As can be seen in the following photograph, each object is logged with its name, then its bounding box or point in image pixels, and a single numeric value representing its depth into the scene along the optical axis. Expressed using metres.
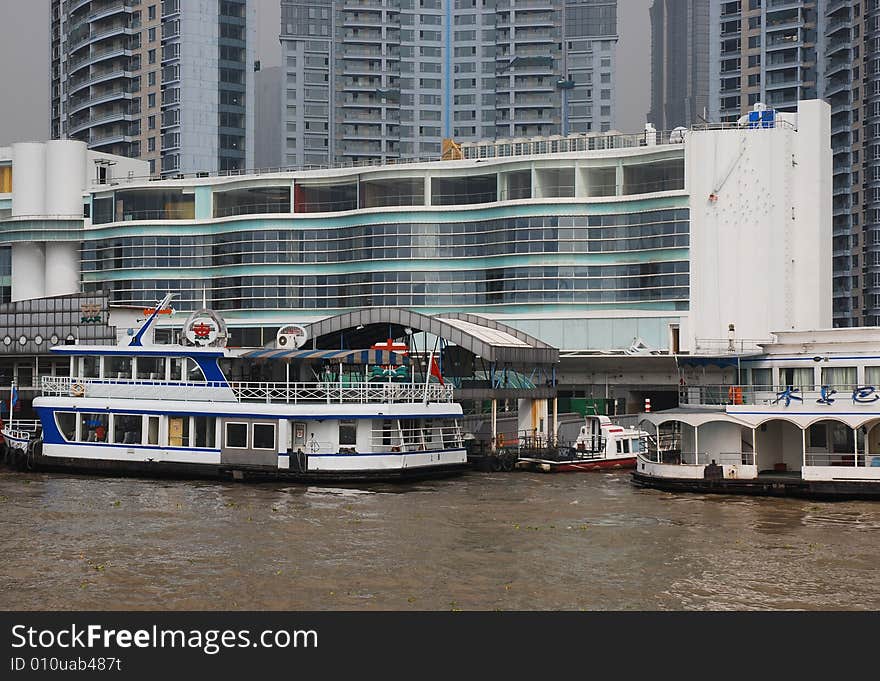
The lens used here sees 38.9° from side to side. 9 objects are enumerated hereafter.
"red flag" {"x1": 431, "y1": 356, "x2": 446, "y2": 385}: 56.47
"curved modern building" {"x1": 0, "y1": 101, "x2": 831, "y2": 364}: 90.38
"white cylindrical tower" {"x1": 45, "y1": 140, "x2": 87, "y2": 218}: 108.44
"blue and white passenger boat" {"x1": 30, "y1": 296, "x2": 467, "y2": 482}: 52.16
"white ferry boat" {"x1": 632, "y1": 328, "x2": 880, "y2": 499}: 47.00
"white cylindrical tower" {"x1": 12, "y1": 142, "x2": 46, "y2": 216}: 108.81
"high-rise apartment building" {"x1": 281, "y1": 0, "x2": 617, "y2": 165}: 186.12
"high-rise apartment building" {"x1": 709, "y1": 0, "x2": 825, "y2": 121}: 144.50
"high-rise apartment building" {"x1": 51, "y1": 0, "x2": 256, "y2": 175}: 149.62
